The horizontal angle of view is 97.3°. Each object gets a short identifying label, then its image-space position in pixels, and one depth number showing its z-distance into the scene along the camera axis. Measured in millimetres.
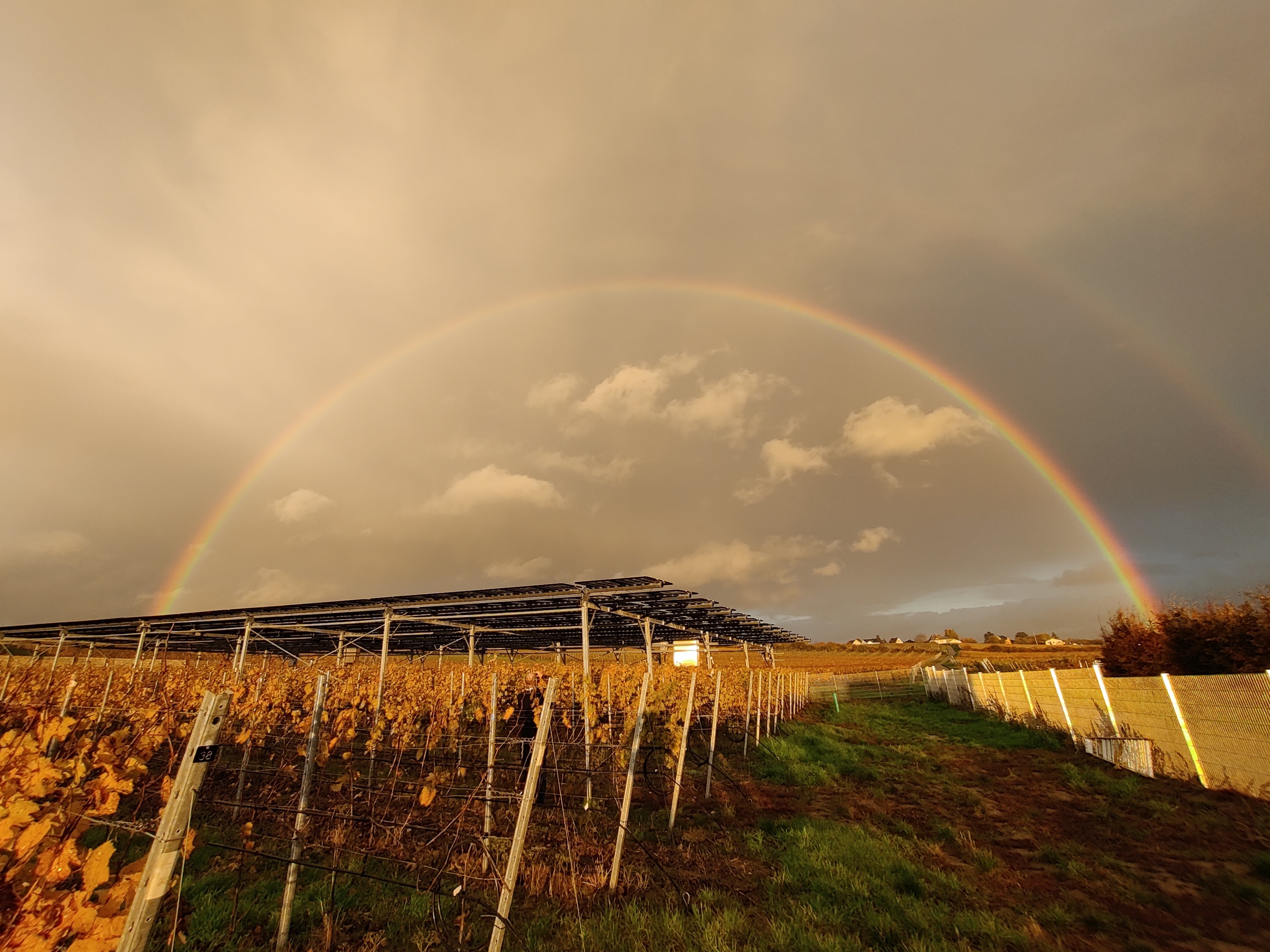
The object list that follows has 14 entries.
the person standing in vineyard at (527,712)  8922
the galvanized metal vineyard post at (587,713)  7328
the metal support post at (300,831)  4953
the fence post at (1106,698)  12703
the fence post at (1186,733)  9766
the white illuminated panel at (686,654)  29547
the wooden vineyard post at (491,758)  5992
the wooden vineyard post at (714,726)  9750
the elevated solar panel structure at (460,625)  12328
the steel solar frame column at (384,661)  11781
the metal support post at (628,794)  6141
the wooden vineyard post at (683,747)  8227
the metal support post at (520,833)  4473
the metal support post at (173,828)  2799
